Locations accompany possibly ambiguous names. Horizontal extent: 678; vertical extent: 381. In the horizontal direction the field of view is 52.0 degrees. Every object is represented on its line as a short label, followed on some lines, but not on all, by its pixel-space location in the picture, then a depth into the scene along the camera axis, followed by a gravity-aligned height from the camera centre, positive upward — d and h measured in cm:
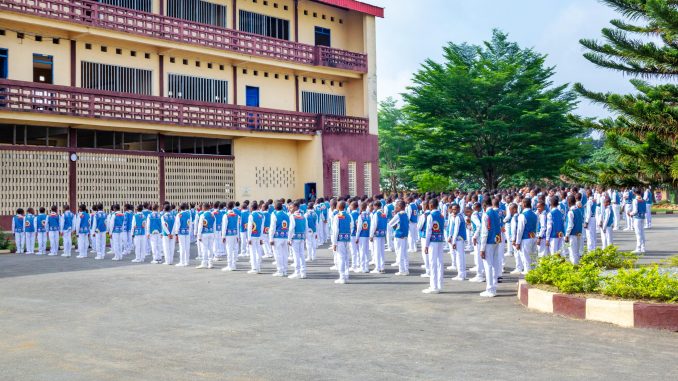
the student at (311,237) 1745 -74
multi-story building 2241 +405
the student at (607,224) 1777 -55
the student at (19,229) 2084 -42
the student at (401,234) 1449 -57
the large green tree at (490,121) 3397 +414
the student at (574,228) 1430 -51
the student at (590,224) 1791 -54
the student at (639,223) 1716 -52
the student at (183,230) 1664 -45
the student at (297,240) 1405 -63
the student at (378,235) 1494 -59
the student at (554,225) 1378 -42
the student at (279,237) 1434 -57
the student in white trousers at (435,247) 1145 -70
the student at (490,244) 1095 -64
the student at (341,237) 1313 -56
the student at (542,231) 1399 -56
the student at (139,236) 1819 -62
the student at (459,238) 1321 -62
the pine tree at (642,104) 946 +142
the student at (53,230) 2053 -46
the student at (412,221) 1872 -39
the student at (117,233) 1902 -55
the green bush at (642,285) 827 -103
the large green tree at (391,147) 5047 +439
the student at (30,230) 2073 -45
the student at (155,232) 1769 -51
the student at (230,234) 1570 -53
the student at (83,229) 1964 -43
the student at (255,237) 1494 -58
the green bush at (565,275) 915 -98
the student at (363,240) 1511 -71
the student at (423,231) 1367 -49
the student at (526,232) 1284 -52
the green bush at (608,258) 1112 -90
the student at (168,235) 1708 -57
